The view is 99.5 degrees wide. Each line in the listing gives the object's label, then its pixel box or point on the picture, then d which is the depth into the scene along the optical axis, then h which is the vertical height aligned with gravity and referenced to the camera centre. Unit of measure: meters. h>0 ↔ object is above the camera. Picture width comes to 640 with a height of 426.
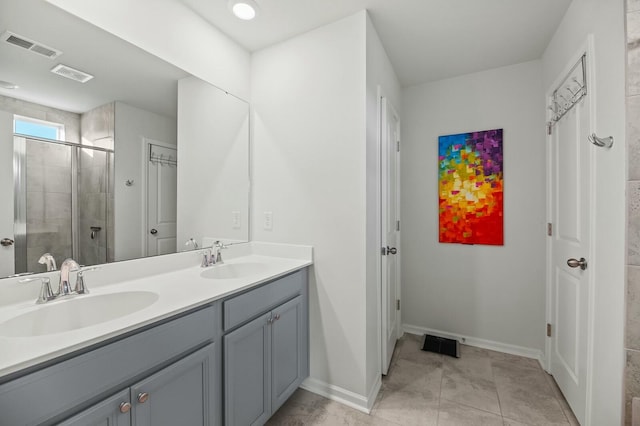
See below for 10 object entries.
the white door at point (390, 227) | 2.00 -0.13
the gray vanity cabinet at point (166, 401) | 0.83 -0.65
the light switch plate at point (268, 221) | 2.01 -0.06
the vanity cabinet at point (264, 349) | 1.26 -0.73
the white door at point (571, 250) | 1.49 -0.24
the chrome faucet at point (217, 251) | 1.79 -0.26
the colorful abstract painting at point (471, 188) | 2.39 +0.23
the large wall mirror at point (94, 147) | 1.09 +0.33
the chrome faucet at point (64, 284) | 1.04 -0.29
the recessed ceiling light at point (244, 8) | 1.58 +1.23
